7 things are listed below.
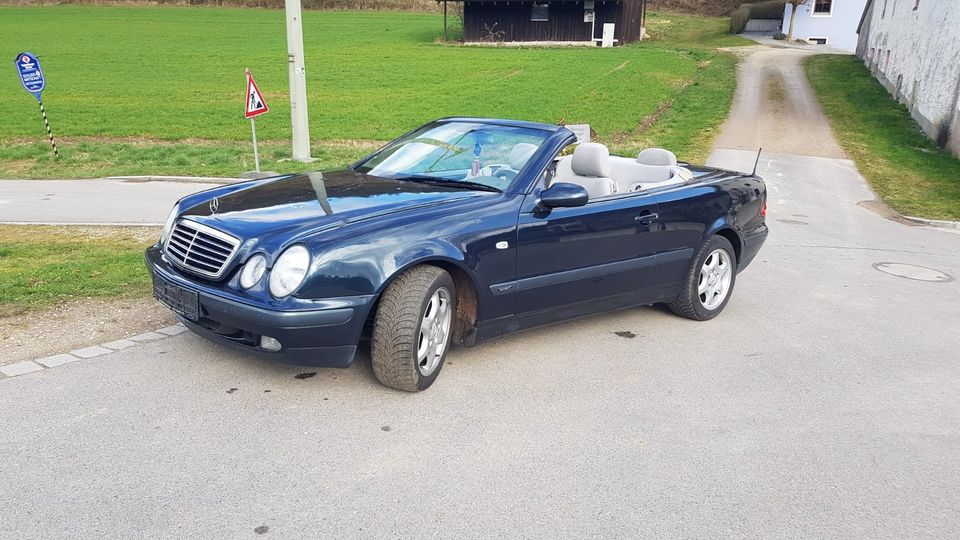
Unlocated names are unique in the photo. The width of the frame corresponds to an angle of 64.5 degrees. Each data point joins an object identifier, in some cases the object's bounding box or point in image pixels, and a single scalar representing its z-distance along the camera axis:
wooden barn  47.53
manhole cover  7.79
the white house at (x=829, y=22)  50.53
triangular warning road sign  12.73
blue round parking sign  15.64
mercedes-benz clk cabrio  3.99
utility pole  14.14
